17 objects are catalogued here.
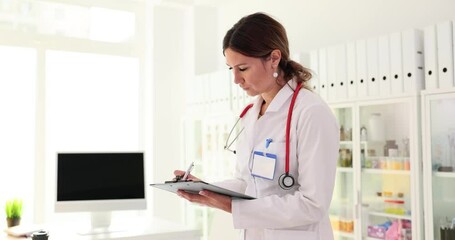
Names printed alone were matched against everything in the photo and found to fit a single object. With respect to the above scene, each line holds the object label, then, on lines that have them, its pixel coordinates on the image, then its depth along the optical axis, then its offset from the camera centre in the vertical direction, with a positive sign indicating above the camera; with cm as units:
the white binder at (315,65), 321 +57
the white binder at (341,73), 300 +47
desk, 254 -53
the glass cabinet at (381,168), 262 -17
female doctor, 129 -1
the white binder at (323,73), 314 +49
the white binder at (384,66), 273 +47
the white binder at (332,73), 306 +48
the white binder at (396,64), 266 +47
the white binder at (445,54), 243 +49
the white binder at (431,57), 251 +48
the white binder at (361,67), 287 +48
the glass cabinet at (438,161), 252 -11
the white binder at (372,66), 280 +48
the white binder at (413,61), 259 +48
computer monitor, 281 -26
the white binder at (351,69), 293 +48
